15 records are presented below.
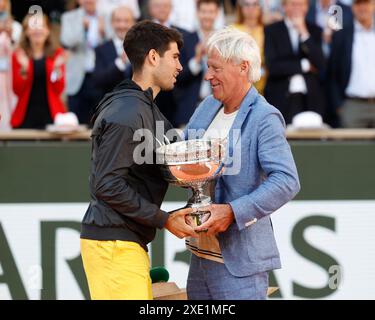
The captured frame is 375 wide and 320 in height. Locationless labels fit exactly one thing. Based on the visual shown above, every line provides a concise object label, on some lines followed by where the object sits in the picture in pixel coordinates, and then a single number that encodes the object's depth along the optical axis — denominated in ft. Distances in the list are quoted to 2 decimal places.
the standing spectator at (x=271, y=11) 55.47
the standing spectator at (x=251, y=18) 53.26
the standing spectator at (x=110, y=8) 54.60
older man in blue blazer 30.42
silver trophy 29.84
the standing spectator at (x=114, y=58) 51.85
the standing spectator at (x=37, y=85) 51.60
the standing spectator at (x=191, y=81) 51.44
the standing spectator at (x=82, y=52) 53.36
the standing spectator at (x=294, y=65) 51.26
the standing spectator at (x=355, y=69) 52.08
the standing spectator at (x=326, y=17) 52.60
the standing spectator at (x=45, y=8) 54.29
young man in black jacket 29.55
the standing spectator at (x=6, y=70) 51.31
